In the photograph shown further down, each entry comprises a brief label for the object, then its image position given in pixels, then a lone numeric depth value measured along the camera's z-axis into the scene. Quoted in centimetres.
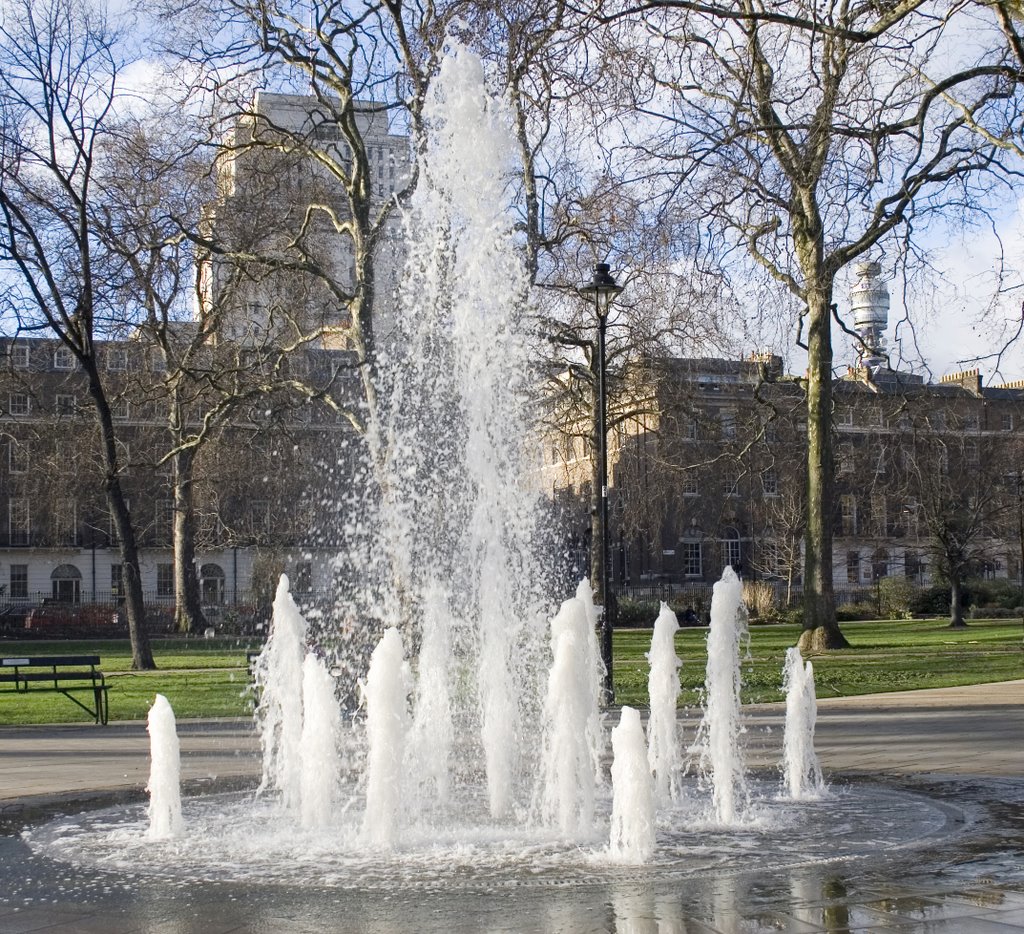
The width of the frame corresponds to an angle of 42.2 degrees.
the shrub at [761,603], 5119
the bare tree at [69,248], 2661
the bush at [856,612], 5378
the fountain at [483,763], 767
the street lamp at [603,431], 1830
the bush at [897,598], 5531
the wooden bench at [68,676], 1703
